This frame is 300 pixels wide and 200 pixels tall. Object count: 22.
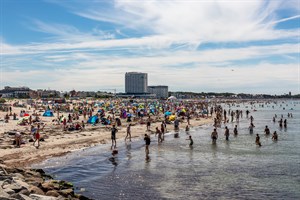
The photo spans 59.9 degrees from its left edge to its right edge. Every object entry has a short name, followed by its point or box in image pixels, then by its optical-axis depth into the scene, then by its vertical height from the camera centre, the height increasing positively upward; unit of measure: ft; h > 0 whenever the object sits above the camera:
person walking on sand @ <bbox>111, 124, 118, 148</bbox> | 61.09 -8.82
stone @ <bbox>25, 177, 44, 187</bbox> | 31.46 -10.57
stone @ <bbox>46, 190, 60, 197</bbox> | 28.78 -10.76
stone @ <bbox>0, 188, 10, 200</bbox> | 22.81 -8.72
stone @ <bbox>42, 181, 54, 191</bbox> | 30.99 -10.84
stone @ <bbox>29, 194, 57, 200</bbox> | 26.00 -10.15
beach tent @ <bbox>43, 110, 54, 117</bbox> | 122.50 -8.25
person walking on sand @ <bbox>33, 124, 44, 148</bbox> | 58.87 -9.29
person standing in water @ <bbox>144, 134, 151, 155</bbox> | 56.01 -9.68
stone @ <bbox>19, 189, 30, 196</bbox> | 26.13 -9.65
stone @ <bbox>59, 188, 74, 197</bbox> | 30.48 -11.41
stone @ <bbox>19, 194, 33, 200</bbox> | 24.08 -9.43
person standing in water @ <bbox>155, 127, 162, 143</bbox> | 71.17 -11.43
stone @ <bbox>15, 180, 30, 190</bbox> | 27.54 -9.50
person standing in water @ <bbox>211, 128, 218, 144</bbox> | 71.70 -10.93
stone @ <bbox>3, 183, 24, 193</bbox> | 26.05 -9.19
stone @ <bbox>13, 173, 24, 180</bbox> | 32.00 -10.04
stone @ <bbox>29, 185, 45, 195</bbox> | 28.00 -10.26
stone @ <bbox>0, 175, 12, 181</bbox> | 28.53 -9.00
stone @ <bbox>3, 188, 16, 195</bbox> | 24.52 -8.99
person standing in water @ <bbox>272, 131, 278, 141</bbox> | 75.84 -11.51
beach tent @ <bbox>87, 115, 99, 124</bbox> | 100.91 -9.06
